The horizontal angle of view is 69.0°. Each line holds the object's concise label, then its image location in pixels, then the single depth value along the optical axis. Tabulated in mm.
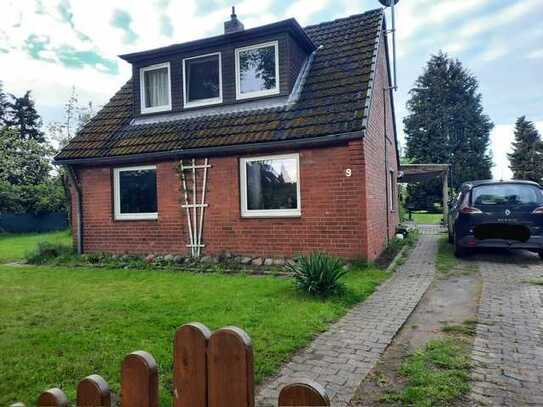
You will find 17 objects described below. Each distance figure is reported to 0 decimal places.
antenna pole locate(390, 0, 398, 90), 11039
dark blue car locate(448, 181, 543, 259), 8641
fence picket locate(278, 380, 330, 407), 1205
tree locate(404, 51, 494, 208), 36812
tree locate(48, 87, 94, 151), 29609
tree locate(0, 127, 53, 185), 30309
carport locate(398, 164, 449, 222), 16891
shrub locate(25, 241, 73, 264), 11367
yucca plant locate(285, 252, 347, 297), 6168
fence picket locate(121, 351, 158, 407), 1480
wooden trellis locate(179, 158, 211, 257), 10273
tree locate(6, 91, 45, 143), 43406
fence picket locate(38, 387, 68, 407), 1376
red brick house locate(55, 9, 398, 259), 9008
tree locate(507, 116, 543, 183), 39250
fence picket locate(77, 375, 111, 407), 1443
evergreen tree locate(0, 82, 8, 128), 43094
